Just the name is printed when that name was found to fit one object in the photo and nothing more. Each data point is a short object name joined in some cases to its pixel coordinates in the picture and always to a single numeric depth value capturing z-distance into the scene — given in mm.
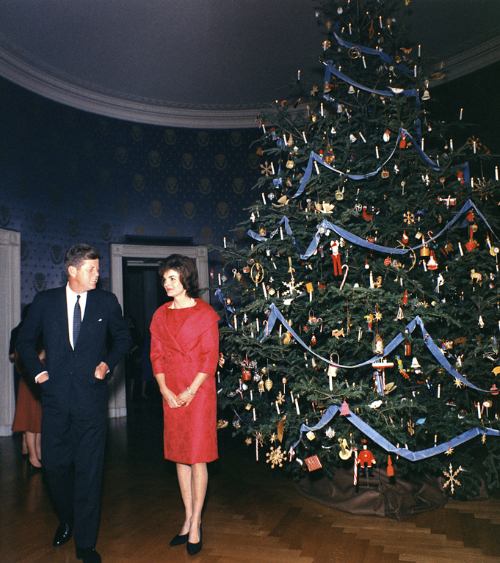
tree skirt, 2889
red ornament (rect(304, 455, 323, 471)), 2811
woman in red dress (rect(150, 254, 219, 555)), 2521
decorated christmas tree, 2732
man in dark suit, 2447
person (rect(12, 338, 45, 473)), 4133
